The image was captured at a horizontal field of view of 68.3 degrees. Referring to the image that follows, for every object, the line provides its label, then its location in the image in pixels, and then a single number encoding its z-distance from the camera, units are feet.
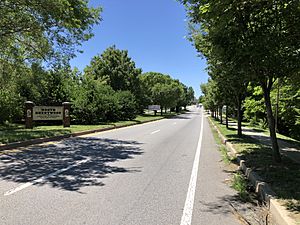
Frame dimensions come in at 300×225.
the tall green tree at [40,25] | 28.91
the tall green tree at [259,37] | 15.96
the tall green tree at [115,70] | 116.98
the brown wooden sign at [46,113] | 49.51
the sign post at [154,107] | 157.77
